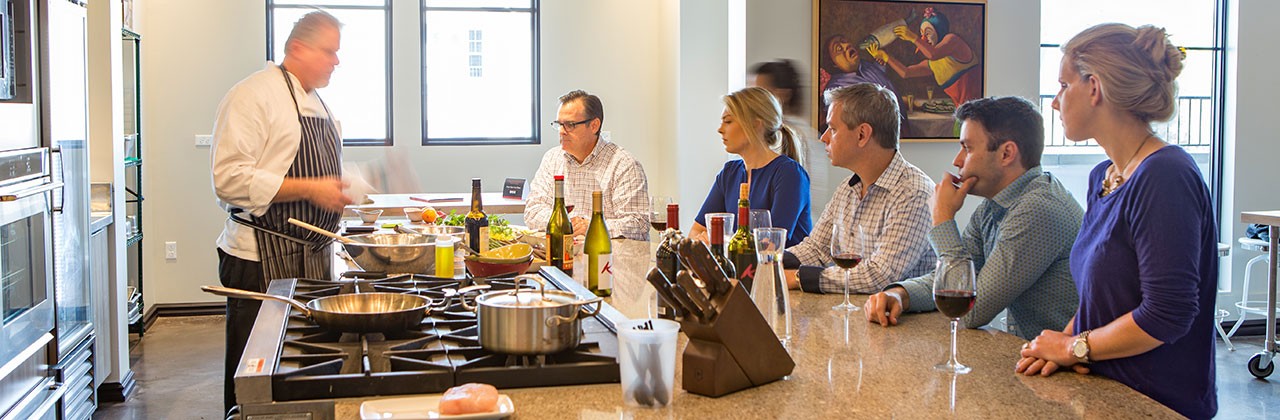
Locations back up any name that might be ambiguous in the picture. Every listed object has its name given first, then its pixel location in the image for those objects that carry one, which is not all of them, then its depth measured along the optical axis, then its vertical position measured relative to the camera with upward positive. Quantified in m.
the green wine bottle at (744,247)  2.15 -0.20
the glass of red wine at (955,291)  1.72 -0.22
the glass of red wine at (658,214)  3.82 -0.23
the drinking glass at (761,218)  2.52 -0.15
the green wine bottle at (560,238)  2.83 -0.23
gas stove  1.49 -0.32
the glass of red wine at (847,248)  2.17 -0.19
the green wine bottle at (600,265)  2.48 -0.26
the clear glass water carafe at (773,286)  1.88 -0.24
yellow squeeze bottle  2.67 -0.27
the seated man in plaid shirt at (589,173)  4.31 -0.07
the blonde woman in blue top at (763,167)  3.70 -0.04
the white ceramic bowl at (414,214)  4.19 -0.24
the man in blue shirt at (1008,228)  2.10 -0.15
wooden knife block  1.52 -0.29
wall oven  2.92 -0.39
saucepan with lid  1.61 -0.27
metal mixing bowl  2.58 -0.25
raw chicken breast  1.39 -0.33
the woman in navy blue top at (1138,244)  1.72 -0.15
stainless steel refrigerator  3.46 -0.10
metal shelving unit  5.98 -0.11
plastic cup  1.44 -0.29
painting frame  5.53 +0.55
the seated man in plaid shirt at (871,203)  2.54 -0.13
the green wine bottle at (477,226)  3.01 -0.21
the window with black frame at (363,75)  7.45 +0.59
